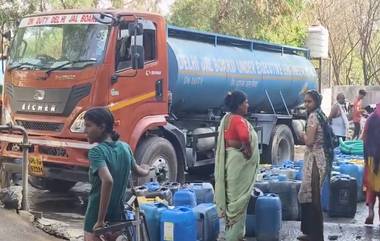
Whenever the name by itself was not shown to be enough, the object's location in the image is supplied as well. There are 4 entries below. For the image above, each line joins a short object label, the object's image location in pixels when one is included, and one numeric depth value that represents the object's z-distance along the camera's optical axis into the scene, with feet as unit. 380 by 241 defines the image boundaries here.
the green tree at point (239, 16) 69.87
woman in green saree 20.76
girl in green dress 14.21
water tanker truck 28.91
